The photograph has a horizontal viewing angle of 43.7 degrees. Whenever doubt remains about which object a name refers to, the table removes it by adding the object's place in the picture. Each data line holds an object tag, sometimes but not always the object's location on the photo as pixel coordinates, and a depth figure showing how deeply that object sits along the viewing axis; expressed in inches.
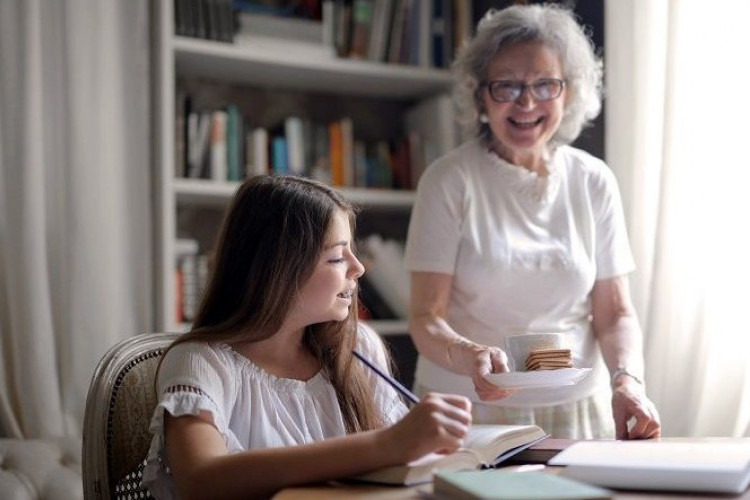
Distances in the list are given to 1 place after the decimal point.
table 40.8
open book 43.2
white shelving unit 107.0
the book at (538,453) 50.3
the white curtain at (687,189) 84.7
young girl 49.1
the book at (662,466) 41.2
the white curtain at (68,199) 96.7
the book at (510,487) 36.6
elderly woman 73.2
